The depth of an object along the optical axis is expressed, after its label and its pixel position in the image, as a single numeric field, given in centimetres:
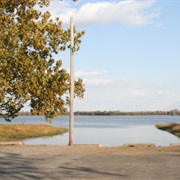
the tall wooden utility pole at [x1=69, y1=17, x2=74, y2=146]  2964
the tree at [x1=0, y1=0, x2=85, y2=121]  2744
